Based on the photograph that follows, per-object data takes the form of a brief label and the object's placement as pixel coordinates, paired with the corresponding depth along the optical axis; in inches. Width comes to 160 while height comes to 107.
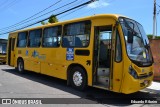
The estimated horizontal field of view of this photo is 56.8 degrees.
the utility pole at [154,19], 547.7
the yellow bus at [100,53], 186.7
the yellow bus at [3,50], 535.7
